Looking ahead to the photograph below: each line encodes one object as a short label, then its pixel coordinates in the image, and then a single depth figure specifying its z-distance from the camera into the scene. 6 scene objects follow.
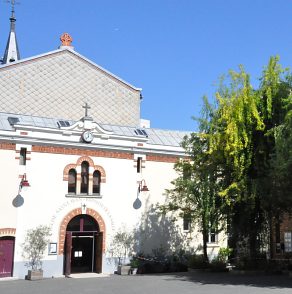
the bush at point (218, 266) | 25.35
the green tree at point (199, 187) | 23.00
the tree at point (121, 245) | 25.08
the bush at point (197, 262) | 25.56
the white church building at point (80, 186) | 22.88
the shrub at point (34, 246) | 22.75
